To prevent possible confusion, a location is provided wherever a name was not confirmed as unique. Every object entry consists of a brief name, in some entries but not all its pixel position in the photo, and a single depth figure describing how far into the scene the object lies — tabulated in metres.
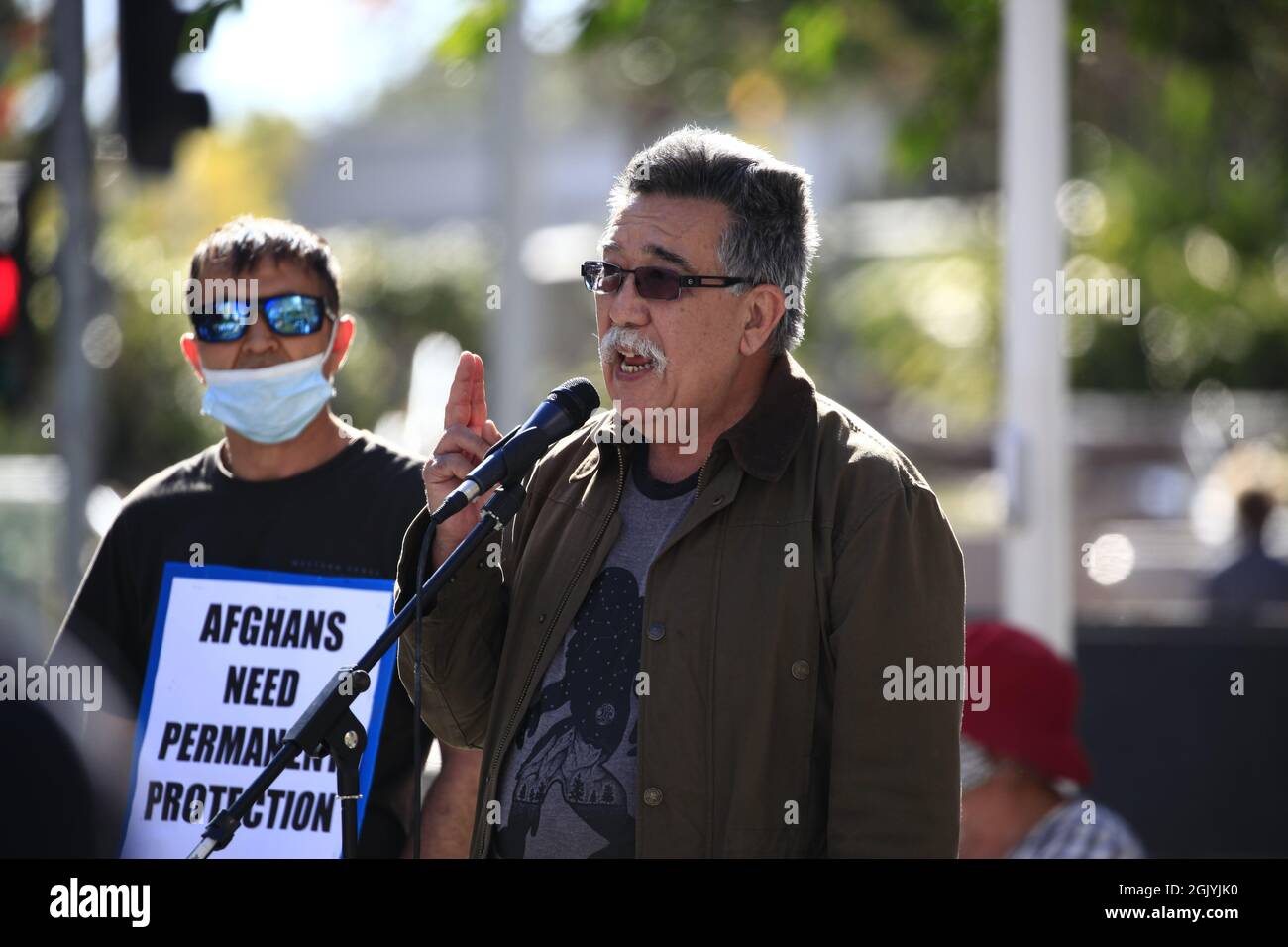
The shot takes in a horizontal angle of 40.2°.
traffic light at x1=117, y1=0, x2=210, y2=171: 7.03
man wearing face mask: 3.86
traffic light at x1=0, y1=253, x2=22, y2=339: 8.64
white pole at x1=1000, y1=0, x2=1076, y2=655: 6.40
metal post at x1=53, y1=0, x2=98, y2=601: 7.89
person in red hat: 4.26
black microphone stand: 2.96
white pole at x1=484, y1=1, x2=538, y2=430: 8.94
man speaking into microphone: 2.96
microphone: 3.04
